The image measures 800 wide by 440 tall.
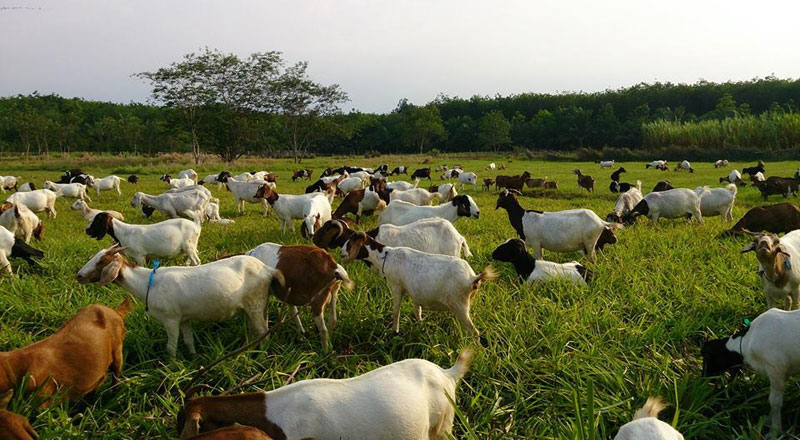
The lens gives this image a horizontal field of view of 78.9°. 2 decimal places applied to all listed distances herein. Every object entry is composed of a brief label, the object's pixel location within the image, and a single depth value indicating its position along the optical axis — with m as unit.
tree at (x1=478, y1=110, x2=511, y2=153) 70.88
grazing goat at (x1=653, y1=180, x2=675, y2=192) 15.99
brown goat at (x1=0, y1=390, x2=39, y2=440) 2.64
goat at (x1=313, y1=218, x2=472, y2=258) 7.28
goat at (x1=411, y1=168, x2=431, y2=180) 29.38
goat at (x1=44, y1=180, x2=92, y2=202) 18.86
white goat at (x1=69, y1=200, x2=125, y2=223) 11.49
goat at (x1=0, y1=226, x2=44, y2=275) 7.47
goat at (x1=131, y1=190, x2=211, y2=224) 12.30
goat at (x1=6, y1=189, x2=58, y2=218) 13.96
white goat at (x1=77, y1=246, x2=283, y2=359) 4.71
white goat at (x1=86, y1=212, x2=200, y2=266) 7.92
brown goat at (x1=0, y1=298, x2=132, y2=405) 3.55
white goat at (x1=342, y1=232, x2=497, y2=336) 4.96
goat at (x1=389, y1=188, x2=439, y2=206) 13.19
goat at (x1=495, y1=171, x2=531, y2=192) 23.03
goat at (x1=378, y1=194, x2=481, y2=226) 9.55
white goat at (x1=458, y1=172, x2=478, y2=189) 24.94
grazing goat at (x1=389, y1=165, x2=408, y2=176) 31.94
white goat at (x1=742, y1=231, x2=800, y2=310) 5.14
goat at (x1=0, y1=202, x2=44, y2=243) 9.69
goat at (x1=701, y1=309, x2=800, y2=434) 3.60
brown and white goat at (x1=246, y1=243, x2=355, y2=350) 5.11
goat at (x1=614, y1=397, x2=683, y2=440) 2.58
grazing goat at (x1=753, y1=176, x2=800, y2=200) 17.22
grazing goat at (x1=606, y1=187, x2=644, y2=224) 12.05
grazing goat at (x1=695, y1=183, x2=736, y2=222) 12.27
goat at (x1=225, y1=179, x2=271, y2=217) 15.14
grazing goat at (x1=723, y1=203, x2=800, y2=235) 9.16
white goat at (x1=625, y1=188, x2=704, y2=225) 11.74
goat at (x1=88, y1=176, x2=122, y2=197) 21.61
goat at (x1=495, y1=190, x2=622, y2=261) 7.96
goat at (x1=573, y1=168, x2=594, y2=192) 21.87
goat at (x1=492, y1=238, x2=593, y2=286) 6.54
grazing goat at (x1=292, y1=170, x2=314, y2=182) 29.84
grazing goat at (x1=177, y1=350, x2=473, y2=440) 2.83
